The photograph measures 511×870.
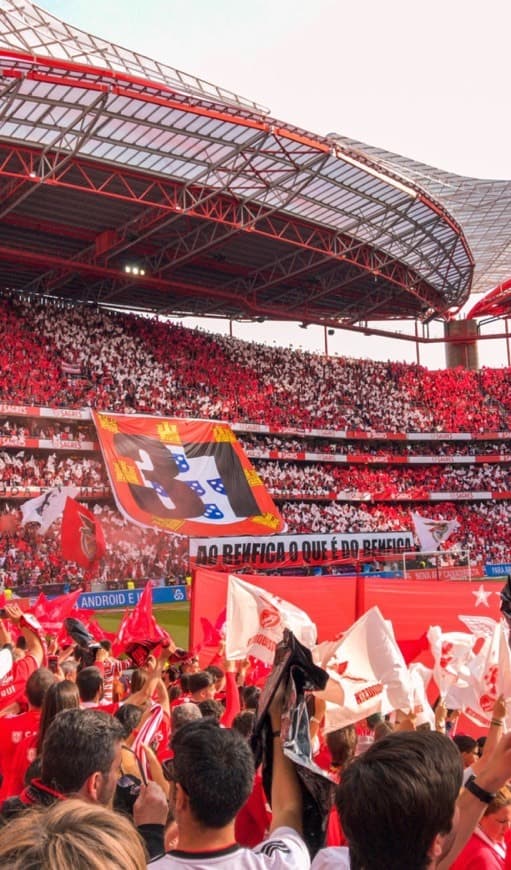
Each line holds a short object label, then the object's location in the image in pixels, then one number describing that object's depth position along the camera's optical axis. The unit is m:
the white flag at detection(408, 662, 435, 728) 5.89
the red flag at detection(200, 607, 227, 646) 11.78
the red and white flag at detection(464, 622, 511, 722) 6.03
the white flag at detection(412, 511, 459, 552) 38.19
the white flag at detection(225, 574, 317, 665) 7.27
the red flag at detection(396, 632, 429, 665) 9.98
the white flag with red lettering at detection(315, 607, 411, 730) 5.62
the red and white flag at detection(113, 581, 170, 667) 10.65
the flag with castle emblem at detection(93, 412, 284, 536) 32.34
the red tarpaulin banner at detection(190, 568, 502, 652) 10.55
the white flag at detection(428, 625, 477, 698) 6.46
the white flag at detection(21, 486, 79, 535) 26.42
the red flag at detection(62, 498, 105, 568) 24.05
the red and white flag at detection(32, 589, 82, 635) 12.66
